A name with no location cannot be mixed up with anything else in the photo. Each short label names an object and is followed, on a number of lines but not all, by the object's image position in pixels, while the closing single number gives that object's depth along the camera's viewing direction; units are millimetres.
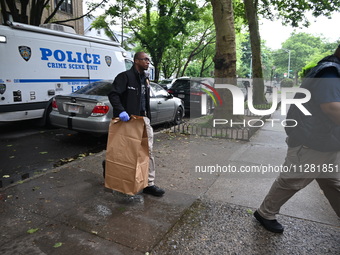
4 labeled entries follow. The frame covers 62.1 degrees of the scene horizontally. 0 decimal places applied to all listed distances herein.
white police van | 6934
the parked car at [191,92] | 11531
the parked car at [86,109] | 6301
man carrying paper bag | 3527
